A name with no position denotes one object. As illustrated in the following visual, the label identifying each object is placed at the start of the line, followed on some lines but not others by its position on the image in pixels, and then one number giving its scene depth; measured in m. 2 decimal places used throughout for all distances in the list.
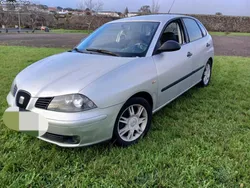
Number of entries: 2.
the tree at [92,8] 35.76
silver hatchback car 2.15
